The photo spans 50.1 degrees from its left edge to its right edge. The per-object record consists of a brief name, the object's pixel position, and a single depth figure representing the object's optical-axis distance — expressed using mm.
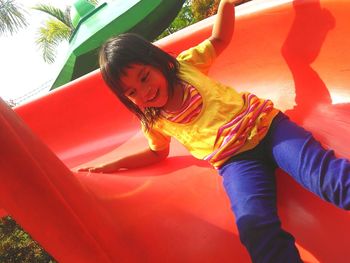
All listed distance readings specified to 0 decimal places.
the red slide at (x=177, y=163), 635
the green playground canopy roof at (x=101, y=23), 3170
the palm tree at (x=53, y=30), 7250
